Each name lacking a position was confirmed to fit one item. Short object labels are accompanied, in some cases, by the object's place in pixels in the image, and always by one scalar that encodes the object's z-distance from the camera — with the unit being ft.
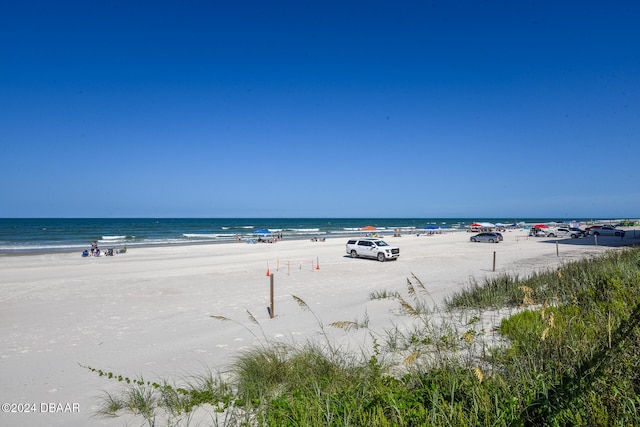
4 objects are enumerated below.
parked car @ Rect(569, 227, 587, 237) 166.73
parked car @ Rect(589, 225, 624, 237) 171.26
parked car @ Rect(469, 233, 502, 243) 149.38
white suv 87.55
